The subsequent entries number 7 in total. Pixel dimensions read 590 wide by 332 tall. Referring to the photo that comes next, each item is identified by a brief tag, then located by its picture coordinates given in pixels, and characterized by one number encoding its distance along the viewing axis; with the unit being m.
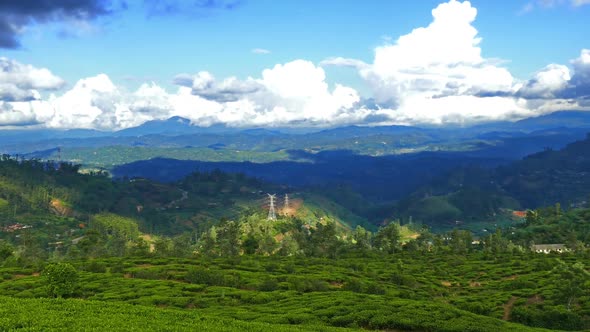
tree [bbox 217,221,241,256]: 143.50
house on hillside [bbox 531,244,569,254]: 186.25
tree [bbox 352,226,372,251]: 164.43
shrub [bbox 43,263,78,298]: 62.62
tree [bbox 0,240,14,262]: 120.44
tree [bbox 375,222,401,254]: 161.62
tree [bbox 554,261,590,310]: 64.62
